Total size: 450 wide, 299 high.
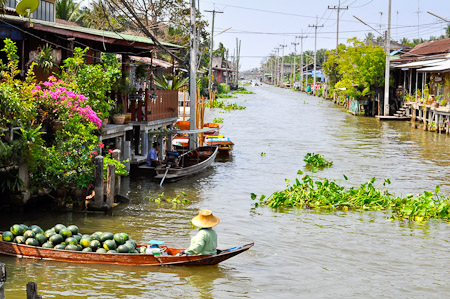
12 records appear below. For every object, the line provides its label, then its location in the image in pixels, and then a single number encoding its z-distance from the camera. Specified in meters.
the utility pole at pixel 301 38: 136.39
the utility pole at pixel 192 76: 25.08
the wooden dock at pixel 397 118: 49.54
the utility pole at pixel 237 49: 134.12
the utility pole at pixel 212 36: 59.94
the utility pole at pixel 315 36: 110.12
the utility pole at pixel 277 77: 176.54
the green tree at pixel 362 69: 53.44
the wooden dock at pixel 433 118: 37.78
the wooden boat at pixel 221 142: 28.73
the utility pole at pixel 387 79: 50.29
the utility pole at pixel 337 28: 87.06
